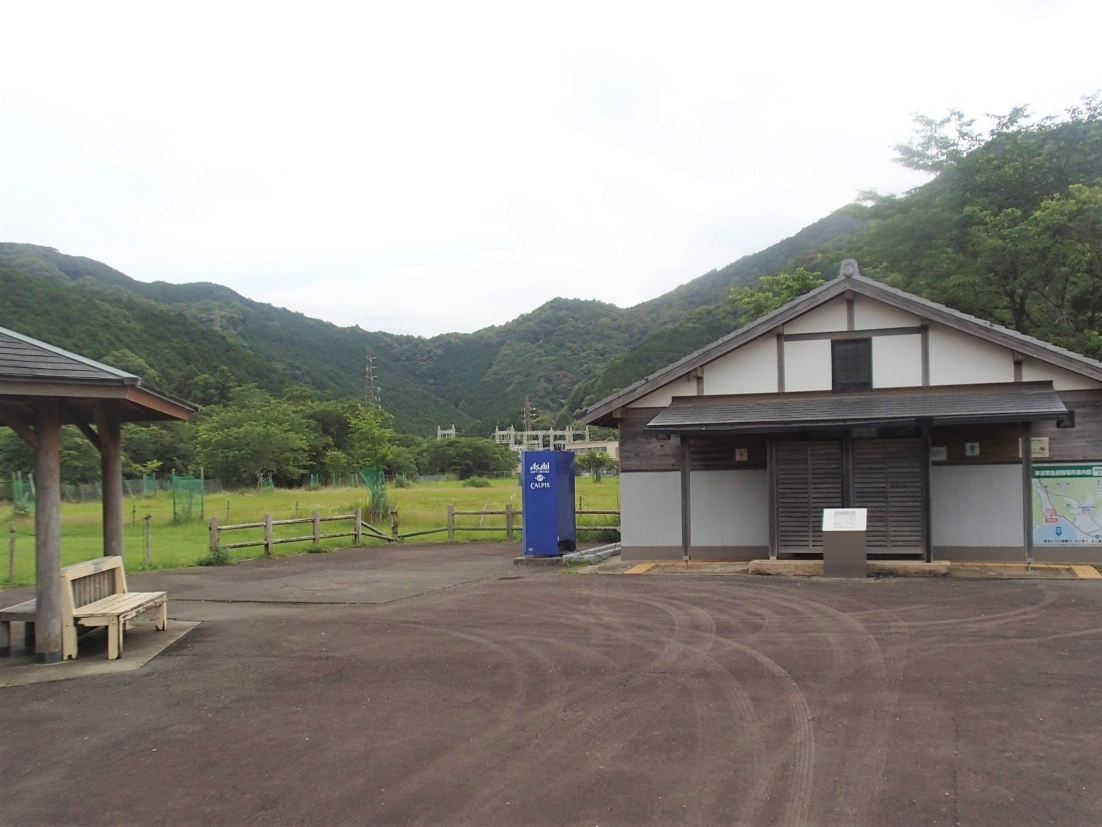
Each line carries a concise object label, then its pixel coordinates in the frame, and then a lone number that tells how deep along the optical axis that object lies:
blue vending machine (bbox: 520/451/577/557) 17.28
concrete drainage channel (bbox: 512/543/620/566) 17.06
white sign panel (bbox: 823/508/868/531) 13.73
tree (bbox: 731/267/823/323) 34.53
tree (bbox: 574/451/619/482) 76.31
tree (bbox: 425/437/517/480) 87.38
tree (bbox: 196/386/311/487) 59.25
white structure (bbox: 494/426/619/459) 94.00
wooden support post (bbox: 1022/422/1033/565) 14.46
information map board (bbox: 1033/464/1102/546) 14.73
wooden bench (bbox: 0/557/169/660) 9.01
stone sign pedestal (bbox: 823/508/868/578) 13.66
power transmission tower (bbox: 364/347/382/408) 80.62
